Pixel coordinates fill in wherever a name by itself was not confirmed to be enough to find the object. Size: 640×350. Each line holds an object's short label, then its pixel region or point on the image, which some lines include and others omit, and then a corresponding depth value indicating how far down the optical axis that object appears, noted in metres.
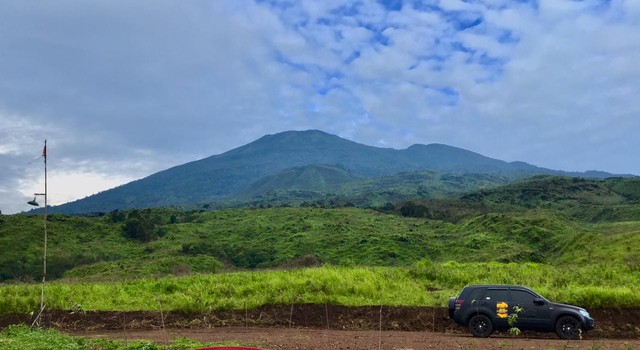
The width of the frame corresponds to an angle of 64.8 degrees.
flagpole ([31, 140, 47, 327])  18.31
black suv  18.19
